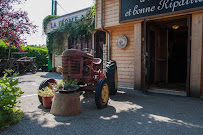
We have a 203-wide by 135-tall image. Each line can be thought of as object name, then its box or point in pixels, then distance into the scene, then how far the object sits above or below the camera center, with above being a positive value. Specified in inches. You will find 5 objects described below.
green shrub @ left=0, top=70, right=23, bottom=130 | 100.9 -25.8
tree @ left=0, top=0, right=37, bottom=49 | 269.4 +73.4
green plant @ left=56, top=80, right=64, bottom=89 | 133.6 -16.6
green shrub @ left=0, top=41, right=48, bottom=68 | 570.5 +42.5
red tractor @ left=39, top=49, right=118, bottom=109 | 138.7 -7.4
